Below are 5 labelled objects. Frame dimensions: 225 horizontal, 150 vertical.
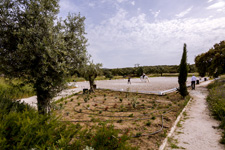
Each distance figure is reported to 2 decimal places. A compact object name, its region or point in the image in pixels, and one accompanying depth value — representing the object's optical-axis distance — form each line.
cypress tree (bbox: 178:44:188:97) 10.41
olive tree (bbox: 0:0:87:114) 3.73
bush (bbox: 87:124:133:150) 2.27
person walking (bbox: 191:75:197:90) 14.53
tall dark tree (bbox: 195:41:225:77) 16.01
